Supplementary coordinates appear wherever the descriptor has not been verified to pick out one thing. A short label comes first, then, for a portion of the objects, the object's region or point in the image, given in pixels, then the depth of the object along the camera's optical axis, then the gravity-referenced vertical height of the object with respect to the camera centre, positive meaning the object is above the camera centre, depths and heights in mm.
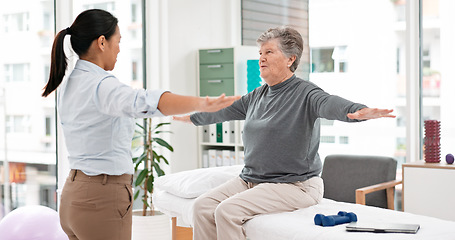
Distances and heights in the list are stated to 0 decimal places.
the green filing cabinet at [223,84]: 4695 +244
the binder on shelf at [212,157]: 4820 -366
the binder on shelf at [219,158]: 4785 -372
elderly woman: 2732 -192
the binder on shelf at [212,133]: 4836 -165
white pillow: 3248 -391
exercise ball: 3461 -675
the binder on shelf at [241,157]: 4689 -358
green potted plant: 4223 -756
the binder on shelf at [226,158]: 4754 -370
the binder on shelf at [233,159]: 4727 -377
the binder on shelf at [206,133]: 4891 -166
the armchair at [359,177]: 3764 -435
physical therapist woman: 1752 -64
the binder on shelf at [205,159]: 4895 -388
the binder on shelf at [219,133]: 4792 -164
